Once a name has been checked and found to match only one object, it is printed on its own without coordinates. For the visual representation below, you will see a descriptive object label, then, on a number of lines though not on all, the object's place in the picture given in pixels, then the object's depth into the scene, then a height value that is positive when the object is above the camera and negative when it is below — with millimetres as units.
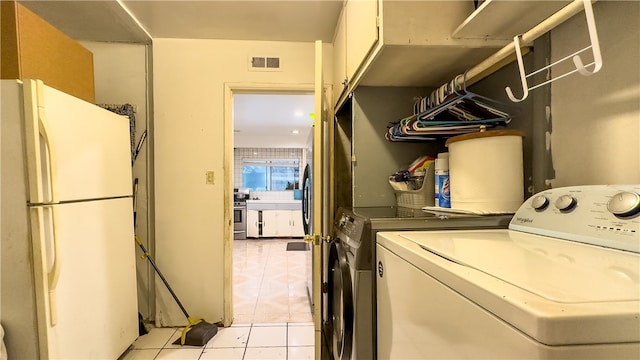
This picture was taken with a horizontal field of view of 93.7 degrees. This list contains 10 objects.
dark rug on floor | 5082 -1371
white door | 1420 -118
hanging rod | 773 +392
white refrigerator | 1292 -255
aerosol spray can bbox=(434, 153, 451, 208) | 1286 -68
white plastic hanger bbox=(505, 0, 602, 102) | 692 +286
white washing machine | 343 -187
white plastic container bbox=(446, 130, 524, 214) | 1098 -21
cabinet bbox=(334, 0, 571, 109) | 975 +486
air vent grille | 2373 +840
